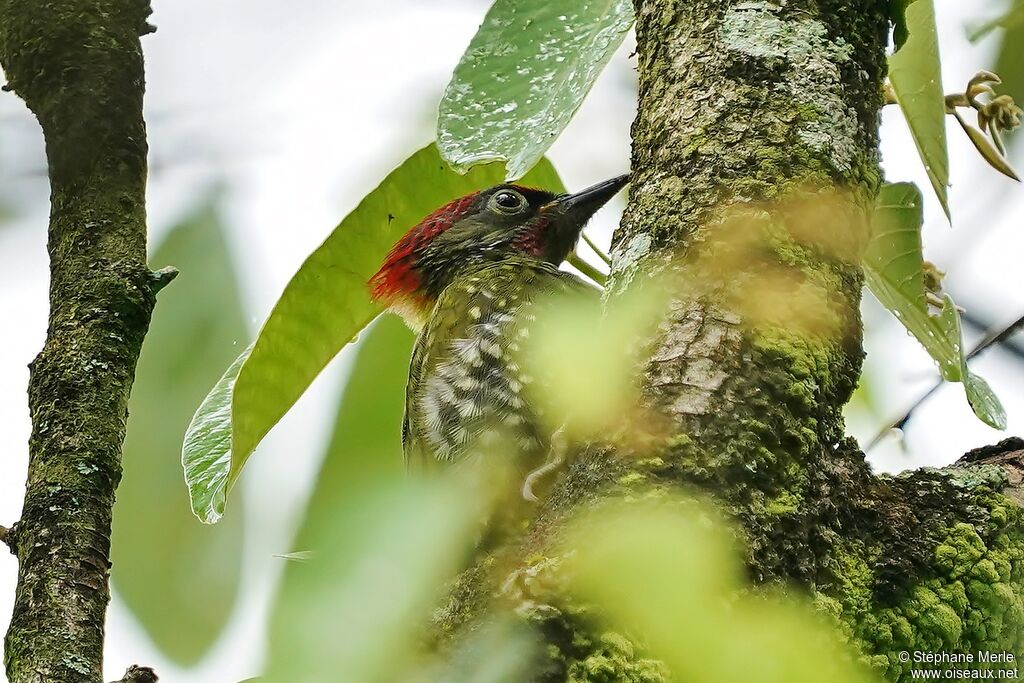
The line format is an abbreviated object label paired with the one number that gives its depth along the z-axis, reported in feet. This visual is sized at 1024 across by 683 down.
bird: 12.56
